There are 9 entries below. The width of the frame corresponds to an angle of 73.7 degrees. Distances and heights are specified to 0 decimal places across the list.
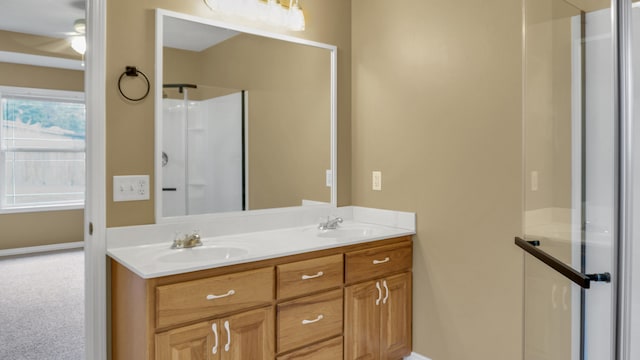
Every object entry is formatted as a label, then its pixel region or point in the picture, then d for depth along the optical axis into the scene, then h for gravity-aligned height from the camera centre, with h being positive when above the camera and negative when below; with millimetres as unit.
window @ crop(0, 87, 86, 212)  5684 +389
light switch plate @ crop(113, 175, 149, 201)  2010 -52
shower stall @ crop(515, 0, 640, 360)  1031 +0
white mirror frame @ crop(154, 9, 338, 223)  2111 +593
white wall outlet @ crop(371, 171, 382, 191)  2738 -16
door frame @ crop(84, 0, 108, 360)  1947 -24
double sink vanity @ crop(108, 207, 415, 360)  1658 -507
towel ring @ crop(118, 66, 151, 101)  2010 +490
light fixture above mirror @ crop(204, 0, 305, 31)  2334 +960
